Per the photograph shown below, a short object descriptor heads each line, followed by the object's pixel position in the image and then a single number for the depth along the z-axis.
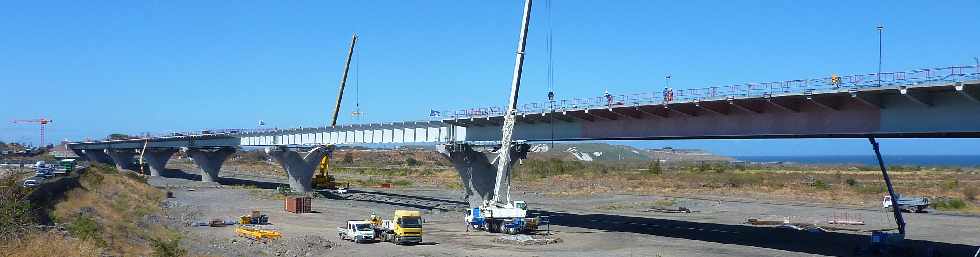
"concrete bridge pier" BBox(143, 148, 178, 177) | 136.00
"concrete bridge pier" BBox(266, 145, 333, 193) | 93.50
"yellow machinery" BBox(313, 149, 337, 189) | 97.38
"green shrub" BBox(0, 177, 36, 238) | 32.88
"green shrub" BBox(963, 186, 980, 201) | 91.53
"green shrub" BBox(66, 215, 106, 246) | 37.81
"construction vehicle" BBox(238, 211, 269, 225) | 53.99
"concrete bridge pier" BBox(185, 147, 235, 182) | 119.56
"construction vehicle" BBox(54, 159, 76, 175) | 79.94
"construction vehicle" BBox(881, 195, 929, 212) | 73.62
